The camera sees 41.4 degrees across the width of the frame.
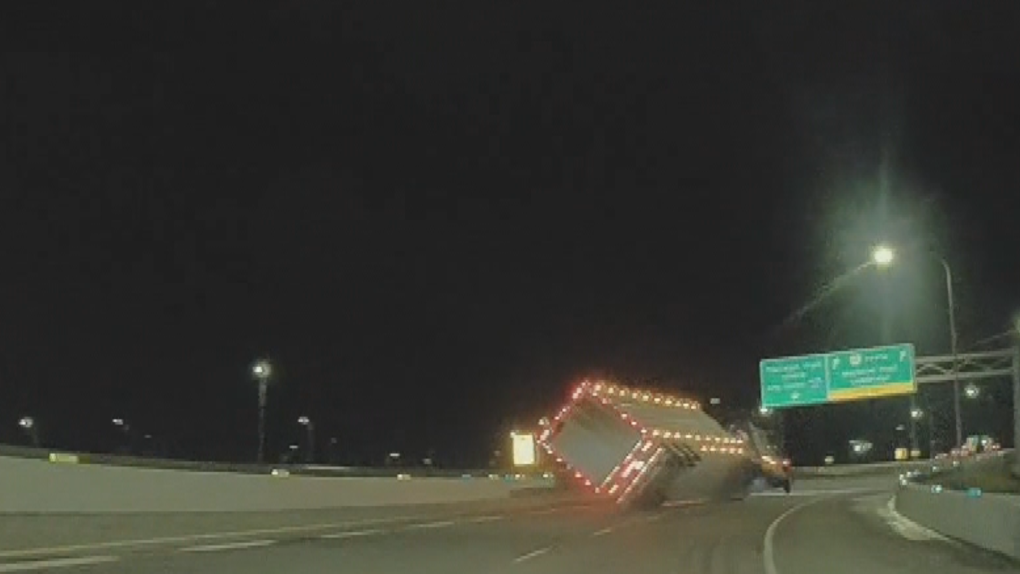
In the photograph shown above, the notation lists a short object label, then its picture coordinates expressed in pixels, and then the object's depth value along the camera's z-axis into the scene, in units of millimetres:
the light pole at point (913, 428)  93062
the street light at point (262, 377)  52844
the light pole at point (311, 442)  97000
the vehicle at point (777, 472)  58750
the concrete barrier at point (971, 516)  21766
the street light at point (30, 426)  85006
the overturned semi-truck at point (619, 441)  40094
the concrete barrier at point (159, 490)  20500
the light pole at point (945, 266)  39281
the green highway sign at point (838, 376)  62156
